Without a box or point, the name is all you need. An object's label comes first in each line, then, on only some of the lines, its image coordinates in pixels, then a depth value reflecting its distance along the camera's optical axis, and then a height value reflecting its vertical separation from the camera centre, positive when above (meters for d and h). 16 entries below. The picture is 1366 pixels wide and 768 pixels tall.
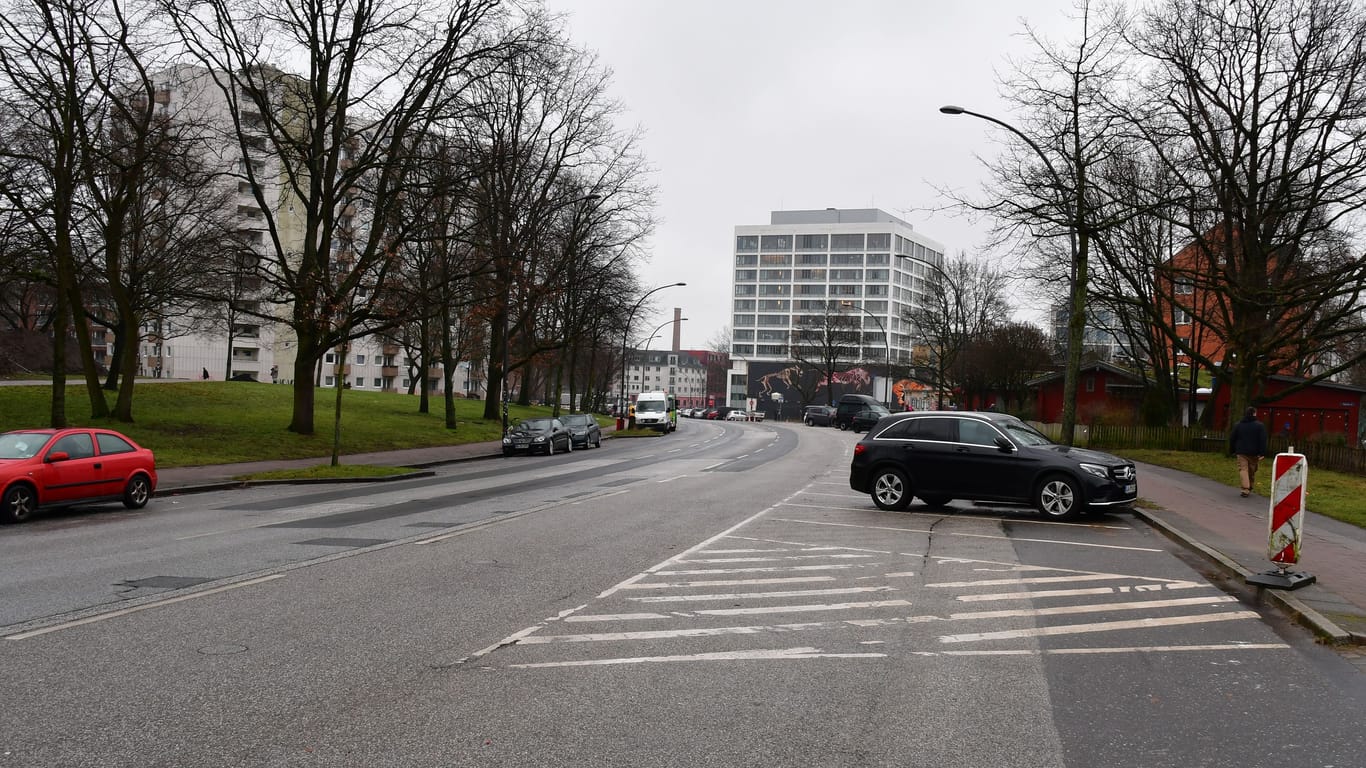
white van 58.03 -0.63
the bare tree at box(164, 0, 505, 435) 27.78 +8.44
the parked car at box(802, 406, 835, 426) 72.31 -0.71
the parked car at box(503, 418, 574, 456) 34.78 -1.42
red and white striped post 9.21 -0.99
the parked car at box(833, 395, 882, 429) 63.41 -0.06
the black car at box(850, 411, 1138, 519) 15.00 -0.90
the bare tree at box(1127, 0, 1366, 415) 24.66 +7.79
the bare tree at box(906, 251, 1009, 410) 65.94 +7.20
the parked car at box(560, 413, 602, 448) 39.69 -1.25
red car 14.28 -1.33
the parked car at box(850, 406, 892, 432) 57.44 -0.60
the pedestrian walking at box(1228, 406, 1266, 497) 19.25 -0.54
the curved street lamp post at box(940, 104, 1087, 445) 20.86 +1.76
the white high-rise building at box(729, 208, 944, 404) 142.88 +20.02
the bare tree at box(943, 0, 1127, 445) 20.73 +5.46
